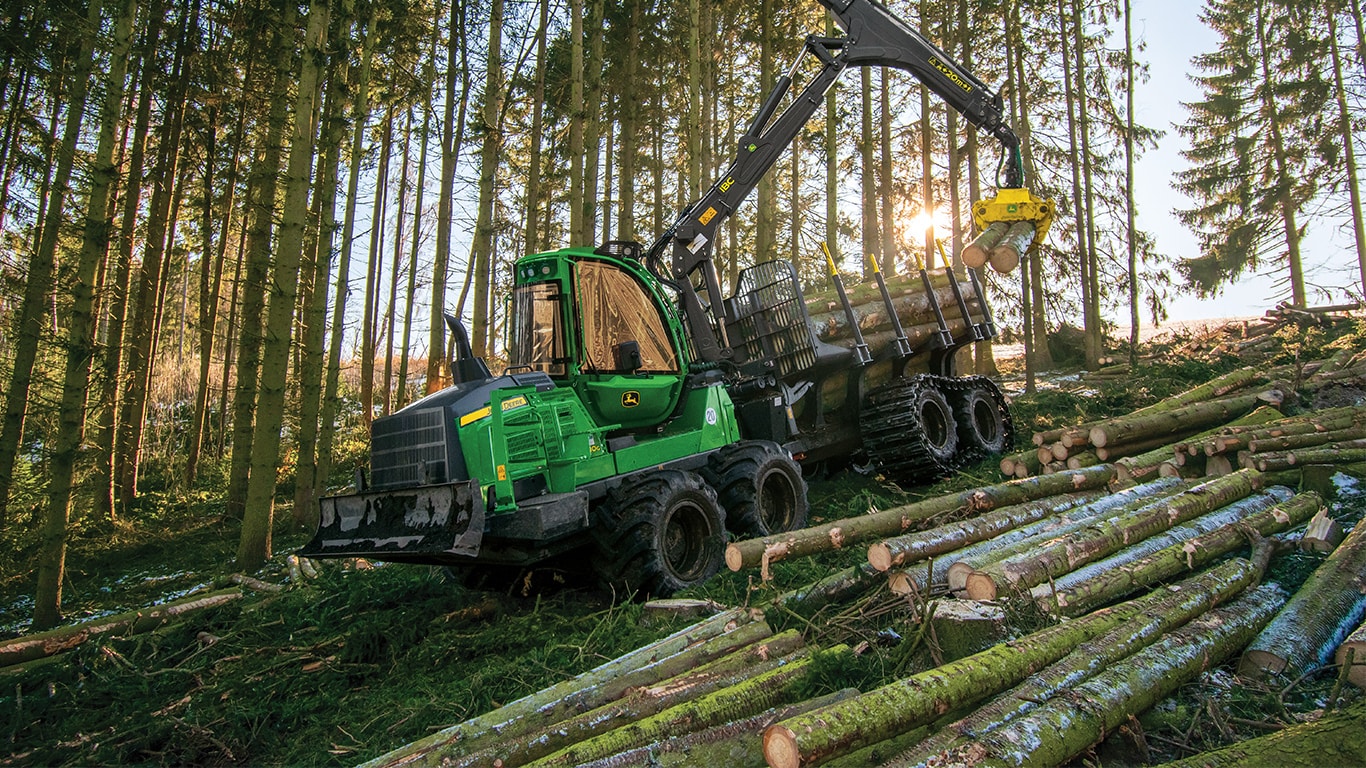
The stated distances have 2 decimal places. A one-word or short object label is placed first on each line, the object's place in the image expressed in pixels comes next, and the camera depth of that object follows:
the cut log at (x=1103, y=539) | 3.90
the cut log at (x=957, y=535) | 4.40
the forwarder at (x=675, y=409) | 5.88
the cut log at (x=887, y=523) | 4.85
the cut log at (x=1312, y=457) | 6.14
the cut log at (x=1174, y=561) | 4.04
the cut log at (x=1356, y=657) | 3.10
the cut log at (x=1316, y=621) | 3.58
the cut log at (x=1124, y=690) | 2.63
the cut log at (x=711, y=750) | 3.05
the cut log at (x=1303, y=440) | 6.63
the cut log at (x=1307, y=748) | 2.42
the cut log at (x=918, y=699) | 2.52
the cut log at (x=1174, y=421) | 7.88
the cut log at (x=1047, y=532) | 4.30
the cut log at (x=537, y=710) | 3.44
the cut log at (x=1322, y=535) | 4.80
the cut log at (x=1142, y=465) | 6.76
